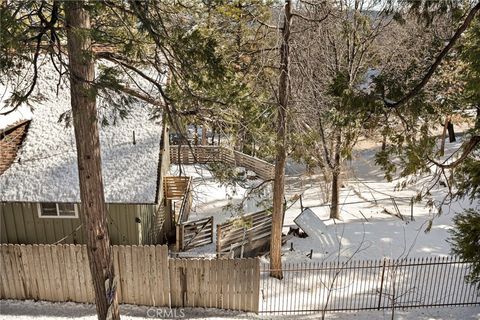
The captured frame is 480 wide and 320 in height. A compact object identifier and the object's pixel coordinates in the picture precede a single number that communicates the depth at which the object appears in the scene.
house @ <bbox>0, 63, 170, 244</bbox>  11.23
